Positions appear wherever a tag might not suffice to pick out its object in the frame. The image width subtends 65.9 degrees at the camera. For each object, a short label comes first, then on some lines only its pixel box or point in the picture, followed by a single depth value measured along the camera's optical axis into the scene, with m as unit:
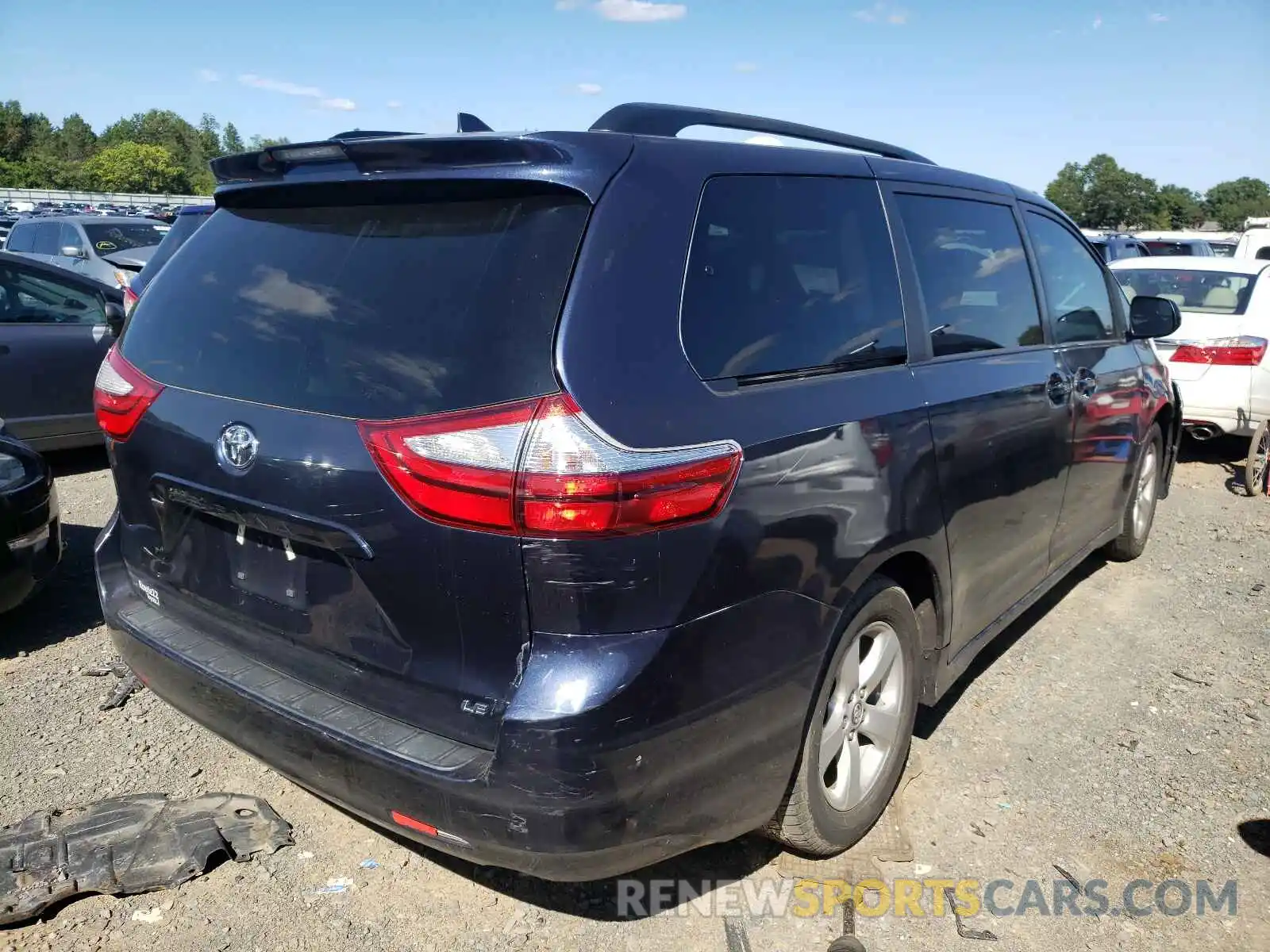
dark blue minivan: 1.96
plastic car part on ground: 2.62
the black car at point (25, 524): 3.97
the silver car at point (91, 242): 12.18
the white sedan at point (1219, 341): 7.65
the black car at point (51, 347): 6.56
